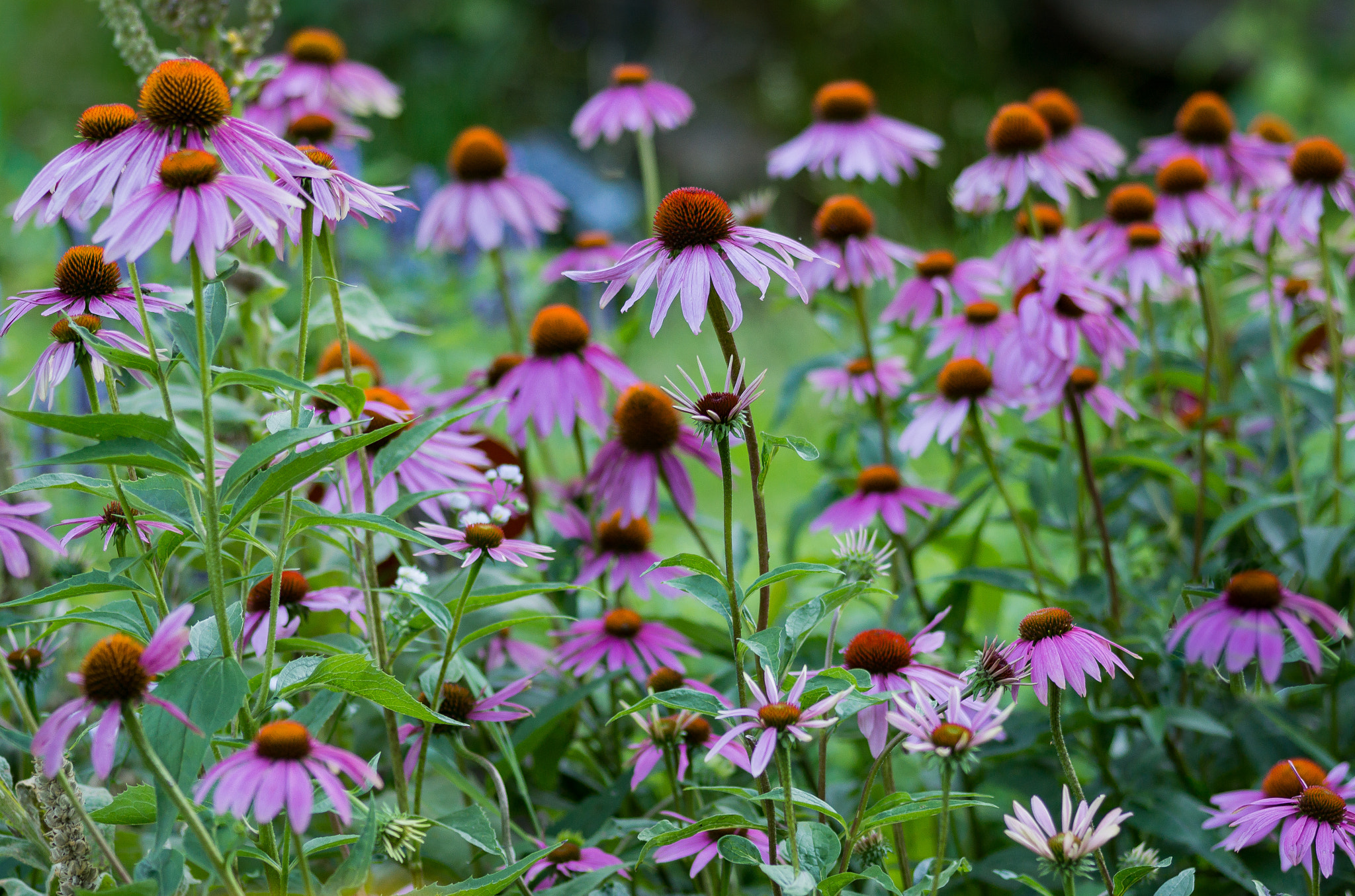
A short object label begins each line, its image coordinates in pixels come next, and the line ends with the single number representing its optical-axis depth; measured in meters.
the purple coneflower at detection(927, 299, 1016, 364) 2.78
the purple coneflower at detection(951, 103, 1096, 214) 2.81
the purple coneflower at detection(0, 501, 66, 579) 2.59
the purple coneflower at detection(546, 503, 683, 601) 2.74
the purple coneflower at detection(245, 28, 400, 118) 2.94
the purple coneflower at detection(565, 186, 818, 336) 2.55
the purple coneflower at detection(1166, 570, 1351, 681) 2.64
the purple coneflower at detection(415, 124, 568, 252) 2.89
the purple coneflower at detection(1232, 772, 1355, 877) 2.56
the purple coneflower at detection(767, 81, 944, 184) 2.89
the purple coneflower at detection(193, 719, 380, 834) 2.47
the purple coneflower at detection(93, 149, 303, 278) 2.47
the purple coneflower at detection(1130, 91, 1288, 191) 2.89
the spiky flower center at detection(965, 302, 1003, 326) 2.79
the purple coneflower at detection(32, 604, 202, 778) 2.47
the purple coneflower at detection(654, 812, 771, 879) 2.57
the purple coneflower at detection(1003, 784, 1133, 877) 2.51
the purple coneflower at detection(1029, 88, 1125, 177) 2.87
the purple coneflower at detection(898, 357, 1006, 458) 2.72
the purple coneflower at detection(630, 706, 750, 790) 2.62
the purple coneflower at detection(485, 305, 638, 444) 2.74
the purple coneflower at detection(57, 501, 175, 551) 2.59
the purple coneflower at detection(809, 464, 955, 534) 2.75
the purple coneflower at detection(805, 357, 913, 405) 2.83
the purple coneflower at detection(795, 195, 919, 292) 2.82
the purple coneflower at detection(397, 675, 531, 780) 2.63
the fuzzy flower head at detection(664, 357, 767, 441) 2.53
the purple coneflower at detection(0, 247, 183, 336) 2.55
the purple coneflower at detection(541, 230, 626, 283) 2.88
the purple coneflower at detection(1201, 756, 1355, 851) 2.59
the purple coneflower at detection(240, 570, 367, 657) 2.62
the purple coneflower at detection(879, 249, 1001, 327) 2.85
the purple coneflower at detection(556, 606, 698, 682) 2.69
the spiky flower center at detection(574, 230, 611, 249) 2.91
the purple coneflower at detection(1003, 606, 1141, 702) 2.55
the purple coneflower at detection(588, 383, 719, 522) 2.72
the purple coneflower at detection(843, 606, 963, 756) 2.58
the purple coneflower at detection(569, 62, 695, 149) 2.94
